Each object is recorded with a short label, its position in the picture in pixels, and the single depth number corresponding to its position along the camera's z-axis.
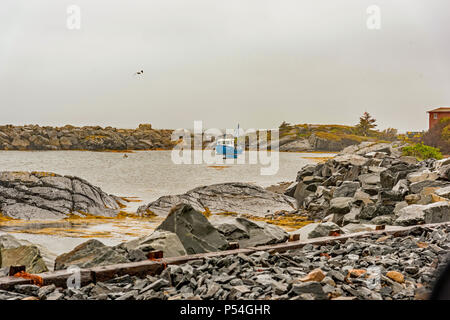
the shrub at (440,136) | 23.38
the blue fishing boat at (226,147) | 26.59
